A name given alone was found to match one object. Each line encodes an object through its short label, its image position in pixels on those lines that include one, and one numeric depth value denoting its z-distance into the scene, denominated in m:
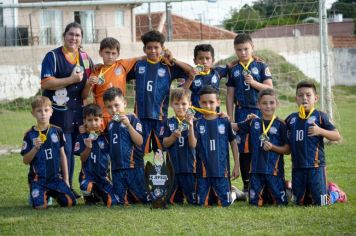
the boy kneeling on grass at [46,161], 7.95
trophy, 7.52
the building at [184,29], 28.00
